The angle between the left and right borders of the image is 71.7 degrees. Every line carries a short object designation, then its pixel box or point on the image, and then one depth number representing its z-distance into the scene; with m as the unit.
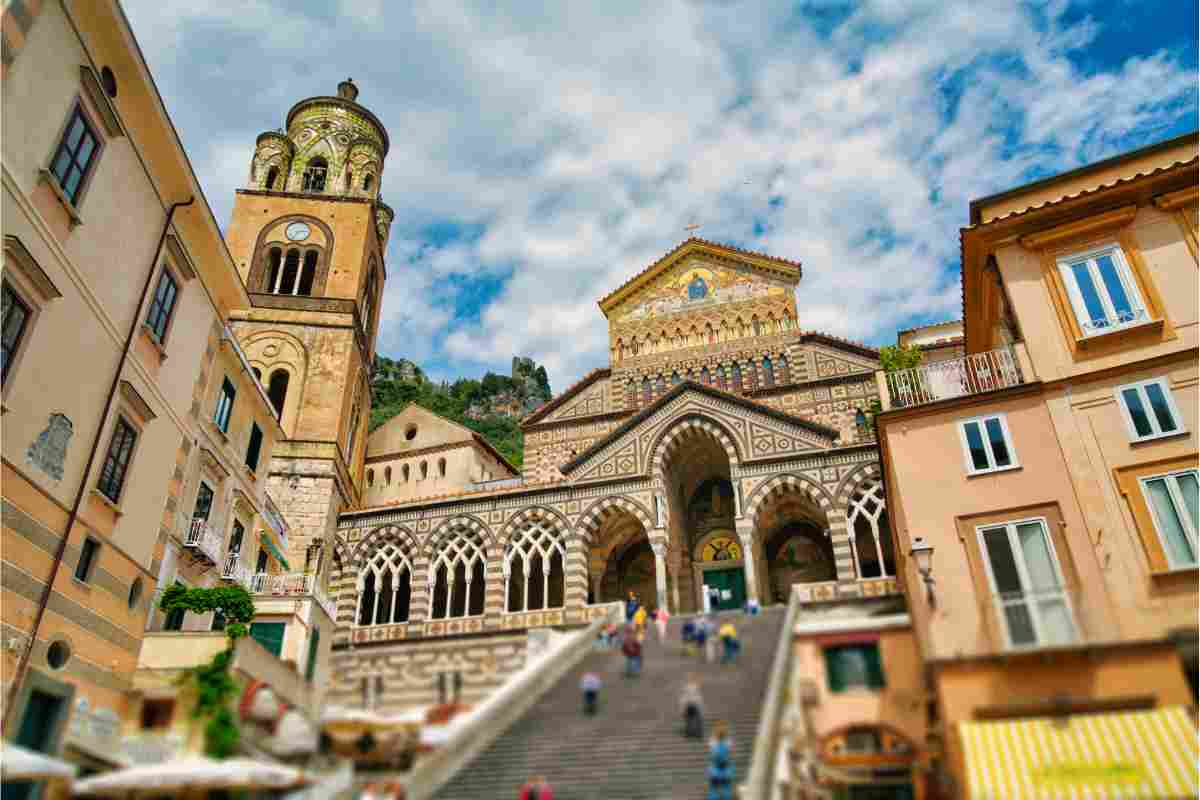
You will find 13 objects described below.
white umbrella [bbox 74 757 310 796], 8.92
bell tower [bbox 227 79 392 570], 29.69
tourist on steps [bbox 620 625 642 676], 14.54
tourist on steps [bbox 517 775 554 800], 10.22
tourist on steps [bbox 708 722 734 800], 9.98
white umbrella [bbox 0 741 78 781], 8.91
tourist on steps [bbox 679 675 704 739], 11.73
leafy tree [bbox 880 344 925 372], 23.23
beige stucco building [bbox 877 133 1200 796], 11.59
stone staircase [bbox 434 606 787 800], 10.82
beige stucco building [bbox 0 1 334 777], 12.83
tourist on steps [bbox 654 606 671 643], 17.37
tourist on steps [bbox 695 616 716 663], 14.97
